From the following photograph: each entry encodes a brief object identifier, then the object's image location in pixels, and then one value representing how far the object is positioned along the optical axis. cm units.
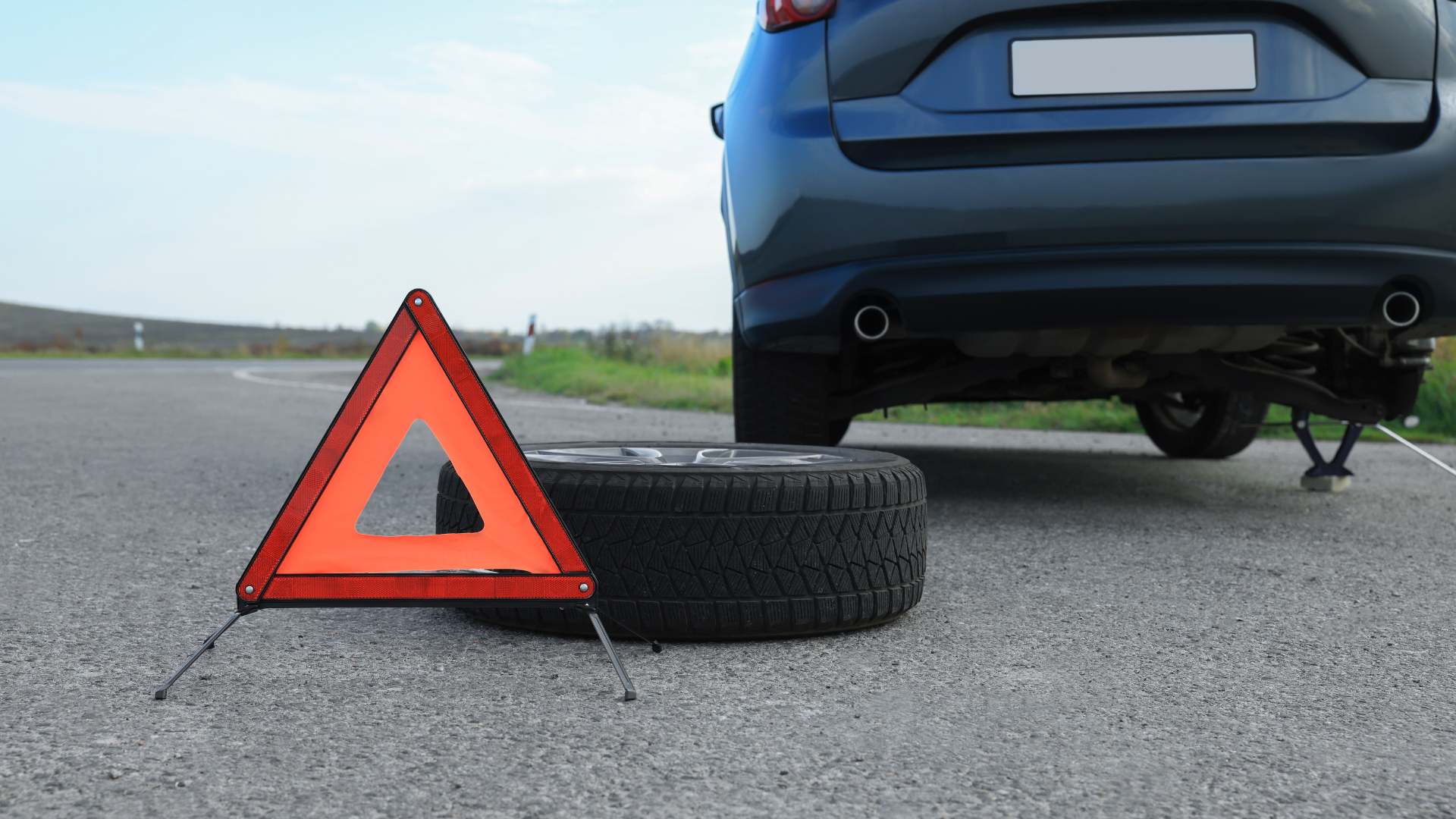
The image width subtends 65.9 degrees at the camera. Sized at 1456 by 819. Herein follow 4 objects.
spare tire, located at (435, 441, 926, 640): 196
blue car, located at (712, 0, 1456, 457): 263
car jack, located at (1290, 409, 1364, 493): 423
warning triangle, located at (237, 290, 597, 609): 182
